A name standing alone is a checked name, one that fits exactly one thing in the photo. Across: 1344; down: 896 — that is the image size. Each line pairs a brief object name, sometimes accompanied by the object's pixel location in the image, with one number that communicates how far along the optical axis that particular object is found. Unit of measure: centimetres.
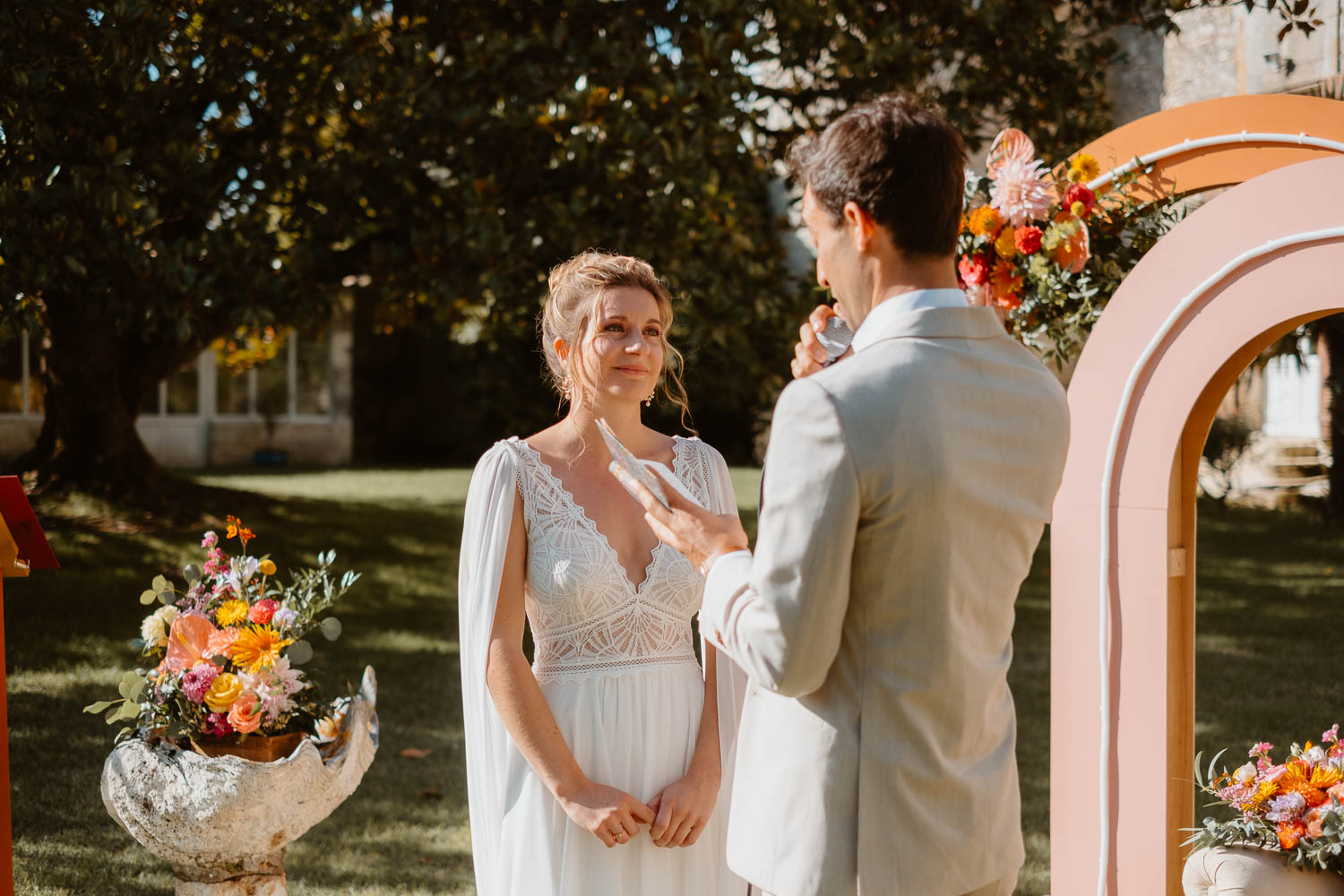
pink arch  336
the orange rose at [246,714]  332
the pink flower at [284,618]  349
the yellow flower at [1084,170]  378
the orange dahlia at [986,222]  369
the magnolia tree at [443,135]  733
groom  168
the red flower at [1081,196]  363
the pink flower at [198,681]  332
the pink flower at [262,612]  350
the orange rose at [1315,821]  346
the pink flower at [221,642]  343
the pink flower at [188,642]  341
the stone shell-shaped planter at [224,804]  332
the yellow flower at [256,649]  341
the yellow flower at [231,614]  350
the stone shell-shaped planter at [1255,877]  347
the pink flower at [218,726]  336
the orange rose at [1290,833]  348
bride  268
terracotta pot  340
